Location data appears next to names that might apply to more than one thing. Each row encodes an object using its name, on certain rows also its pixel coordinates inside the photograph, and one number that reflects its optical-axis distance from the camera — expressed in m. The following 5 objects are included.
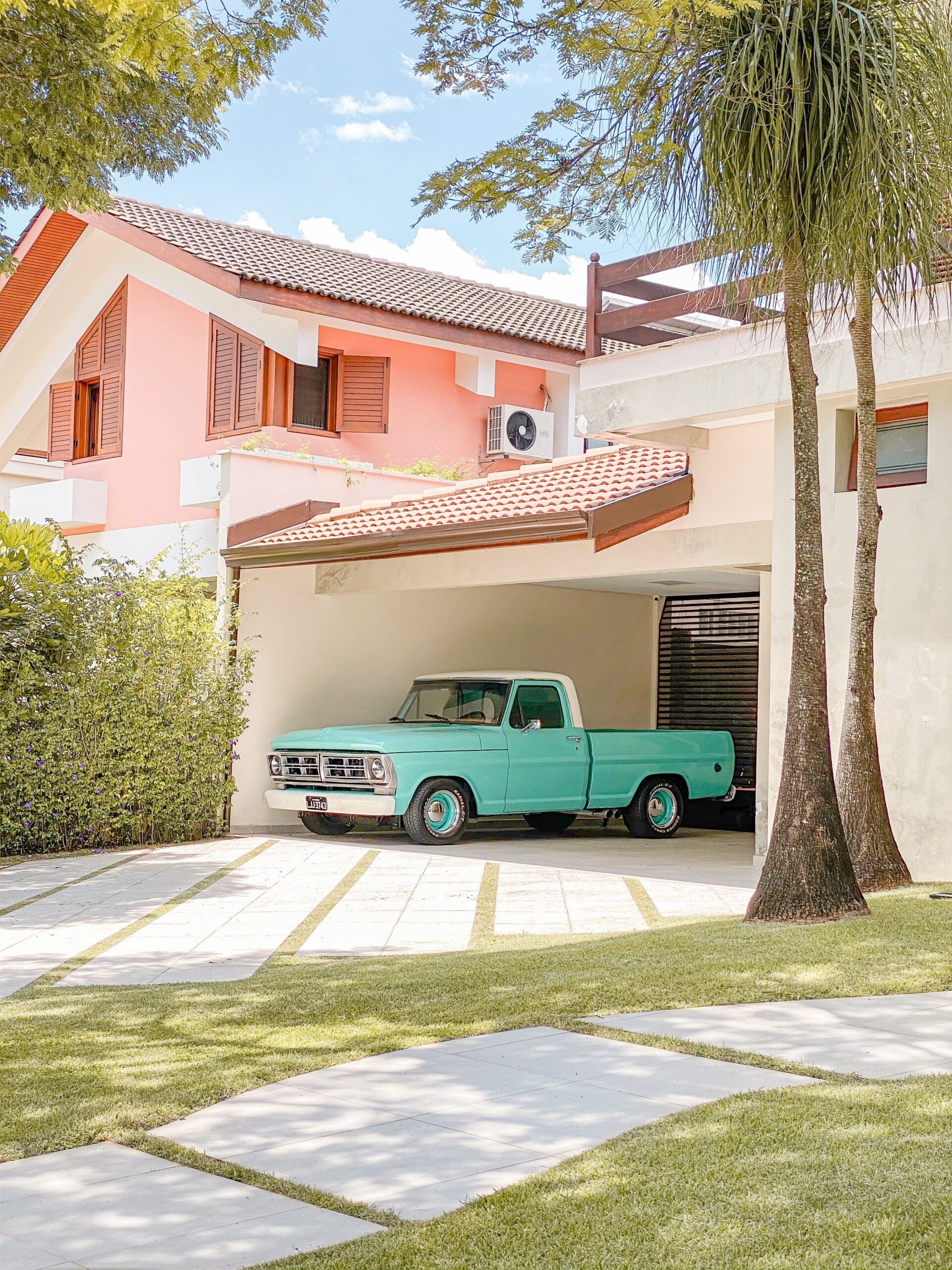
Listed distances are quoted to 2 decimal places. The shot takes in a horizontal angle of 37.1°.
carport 13.33
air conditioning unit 20.25
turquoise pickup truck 13.86
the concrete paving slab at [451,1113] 3.90
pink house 18.14
